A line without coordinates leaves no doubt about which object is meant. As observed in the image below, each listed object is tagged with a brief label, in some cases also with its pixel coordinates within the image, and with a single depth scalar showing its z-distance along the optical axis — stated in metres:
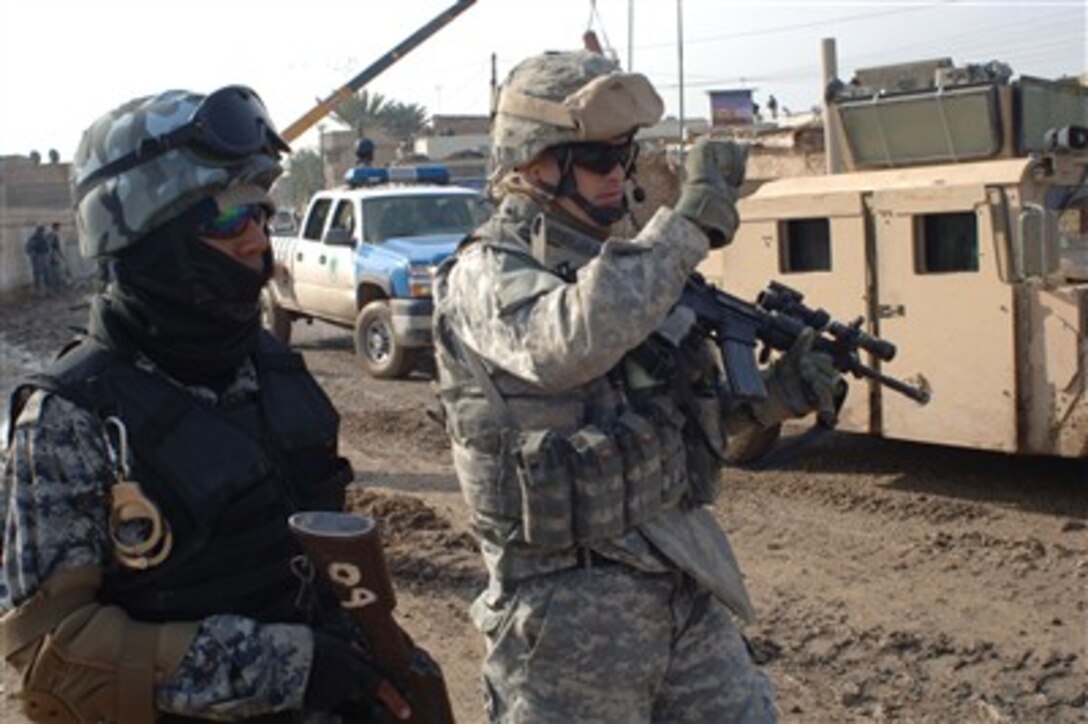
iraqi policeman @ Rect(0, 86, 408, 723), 1.81
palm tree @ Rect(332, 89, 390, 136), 49.06
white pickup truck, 11.27
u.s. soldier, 2.36
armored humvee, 6.55
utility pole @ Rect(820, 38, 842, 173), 8.09
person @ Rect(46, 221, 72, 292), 28.17
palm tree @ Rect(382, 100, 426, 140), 51.78
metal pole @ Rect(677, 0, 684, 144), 26.25
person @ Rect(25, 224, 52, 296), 27.73
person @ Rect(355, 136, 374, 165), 14.52
